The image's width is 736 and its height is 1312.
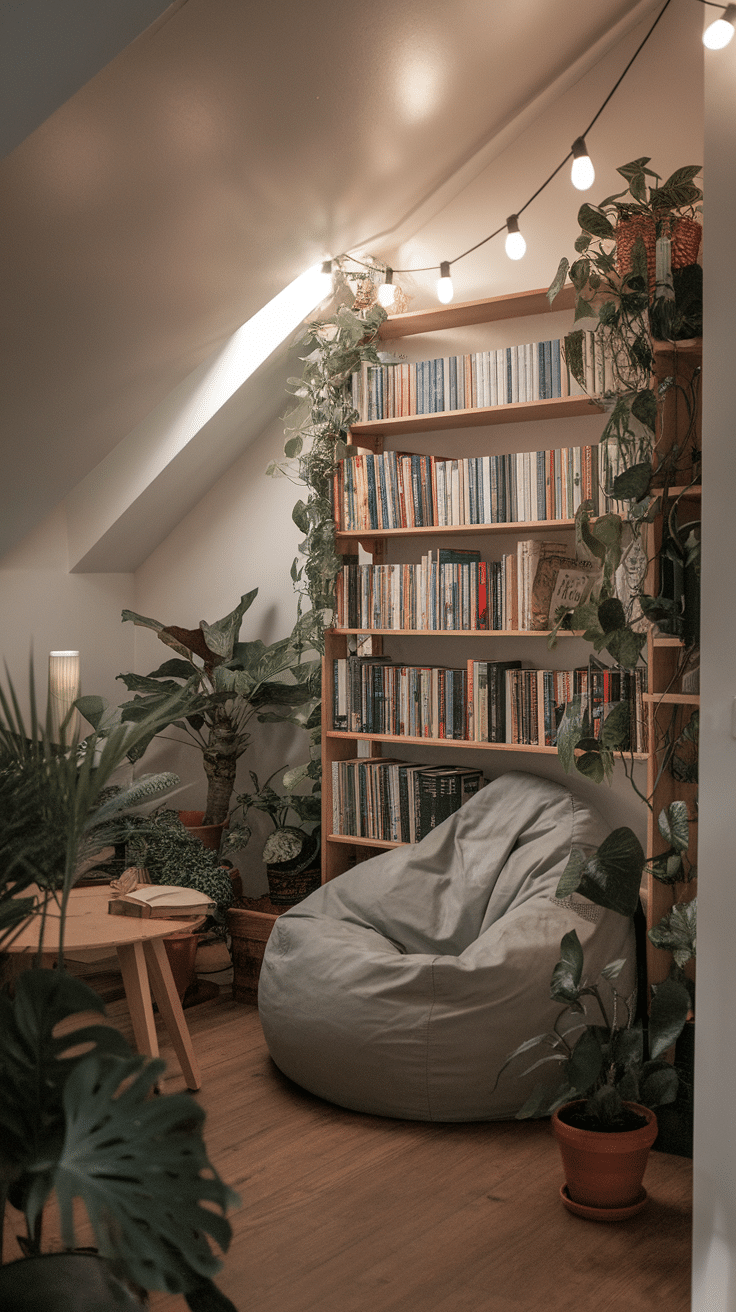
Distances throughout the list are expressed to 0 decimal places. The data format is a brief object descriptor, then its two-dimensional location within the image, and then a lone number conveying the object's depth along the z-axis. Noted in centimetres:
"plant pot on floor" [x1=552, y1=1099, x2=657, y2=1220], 248
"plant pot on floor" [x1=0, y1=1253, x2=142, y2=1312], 126
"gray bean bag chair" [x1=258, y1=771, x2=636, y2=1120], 293
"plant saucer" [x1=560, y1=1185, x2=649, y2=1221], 249
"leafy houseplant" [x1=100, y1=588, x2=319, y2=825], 413
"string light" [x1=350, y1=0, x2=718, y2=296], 311
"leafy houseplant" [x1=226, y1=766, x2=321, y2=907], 401
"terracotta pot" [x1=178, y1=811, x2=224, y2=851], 423
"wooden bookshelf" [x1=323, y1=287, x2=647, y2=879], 359
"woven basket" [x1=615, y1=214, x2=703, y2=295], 297
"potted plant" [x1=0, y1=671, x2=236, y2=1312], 119
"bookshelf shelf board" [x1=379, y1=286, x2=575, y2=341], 361
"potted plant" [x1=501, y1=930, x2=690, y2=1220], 249
